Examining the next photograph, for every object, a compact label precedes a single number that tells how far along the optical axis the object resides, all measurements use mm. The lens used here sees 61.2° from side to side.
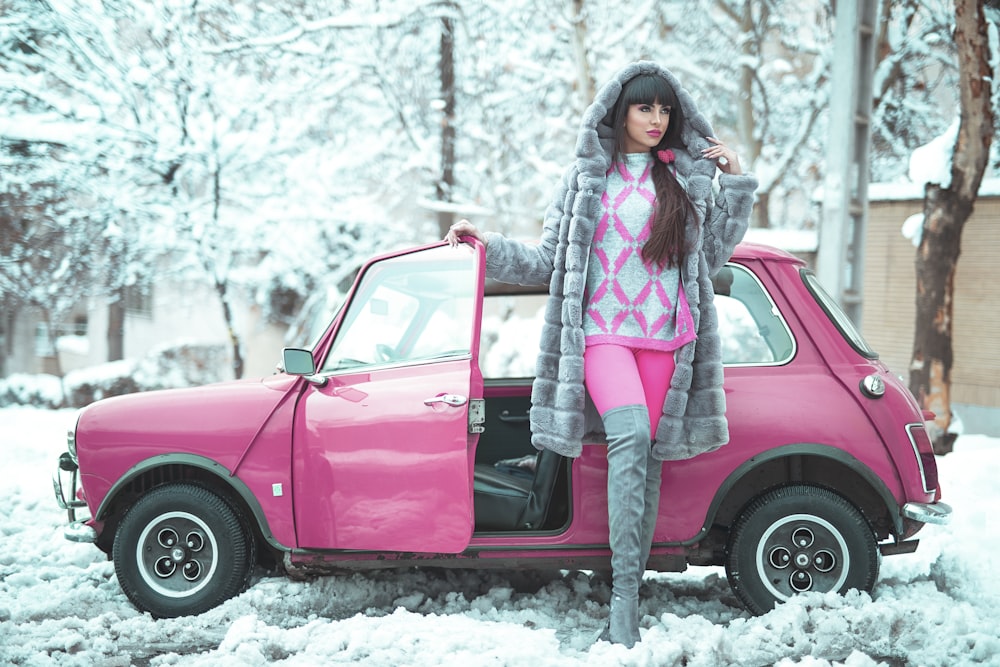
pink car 3551
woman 3295
